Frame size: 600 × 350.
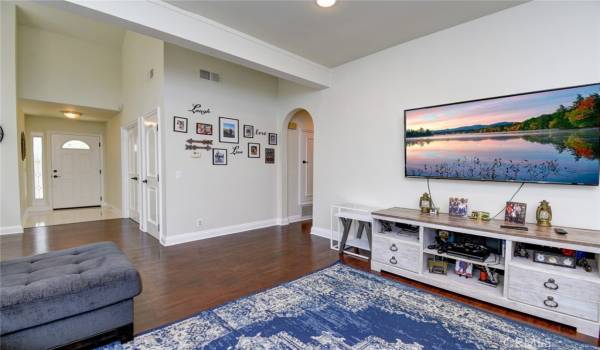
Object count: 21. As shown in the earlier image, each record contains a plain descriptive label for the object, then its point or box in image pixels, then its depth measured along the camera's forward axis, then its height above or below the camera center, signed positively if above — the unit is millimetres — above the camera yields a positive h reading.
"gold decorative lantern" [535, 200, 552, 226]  2428 -420
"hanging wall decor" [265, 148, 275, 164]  5277 +253
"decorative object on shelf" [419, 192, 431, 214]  3121 -411
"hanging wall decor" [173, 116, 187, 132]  4051 +676
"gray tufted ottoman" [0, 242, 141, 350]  1483 -764
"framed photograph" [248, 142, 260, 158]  4992 +345
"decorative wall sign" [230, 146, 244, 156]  4746 +313
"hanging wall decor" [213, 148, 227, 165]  4522 +211
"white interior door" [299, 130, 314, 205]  5887 +49
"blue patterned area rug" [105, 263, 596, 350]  1861 -1193
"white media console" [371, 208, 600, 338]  1988 -885
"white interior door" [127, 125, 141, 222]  5497 -113
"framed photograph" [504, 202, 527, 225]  2533 -426
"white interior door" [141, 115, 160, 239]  4355 -125
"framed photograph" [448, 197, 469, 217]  2887 -419
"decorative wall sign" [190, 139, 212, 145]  4214 +435
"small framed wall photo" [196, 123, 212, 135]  4293 +640
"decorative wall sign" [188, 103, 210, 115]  4228 +932
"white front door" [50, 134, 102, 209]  7293 -56
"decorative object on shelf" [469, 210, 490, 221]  2721 -485
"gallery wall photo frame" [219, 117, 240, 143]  4574 +663
